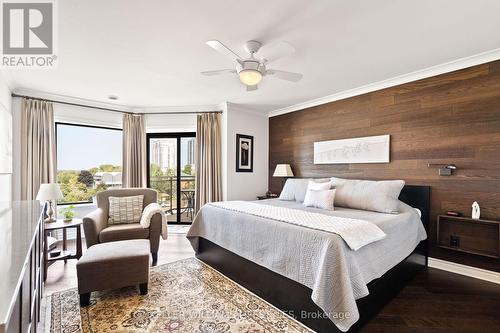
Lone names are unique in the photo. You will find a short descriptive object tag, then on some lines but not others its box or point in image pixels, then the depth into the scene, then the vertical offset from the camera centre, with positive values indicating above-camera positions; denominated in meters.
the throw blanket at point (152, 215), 3.20 -0.69
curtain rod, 3.90 +1.07
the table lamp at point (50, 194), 3.10 -0.38
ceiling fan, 2.34 +0.97
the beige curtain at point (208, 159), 4.93 +0.11
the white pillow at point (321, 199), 3.22 -0.46
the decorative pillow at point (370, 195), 2.93 -0.38
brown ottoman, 2.20 -0.96
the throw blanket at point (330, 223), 1.92 -0.53
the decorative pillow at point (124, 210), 3.41 -0.64
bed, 1.73 -0.85
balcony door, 5.28 -0.15
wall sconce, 2.98 -0.05
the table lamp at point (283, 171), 4.86 -0.13
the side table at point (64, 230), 2.89 -0.86
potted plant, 3.23 -0.68
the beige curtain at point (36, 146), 3.88 +0.29
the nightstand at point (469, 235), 2.72 -0.82
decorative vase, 2.74 -0.52
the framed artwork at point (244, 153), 5.08 +0.24
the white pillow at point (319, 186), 3.46 -0.31
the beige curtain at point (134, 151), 4.89 +0.26
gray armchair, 2.95 -0.81
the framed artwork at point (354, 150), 3.65 +0.23
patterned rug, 1.95 -1.28
